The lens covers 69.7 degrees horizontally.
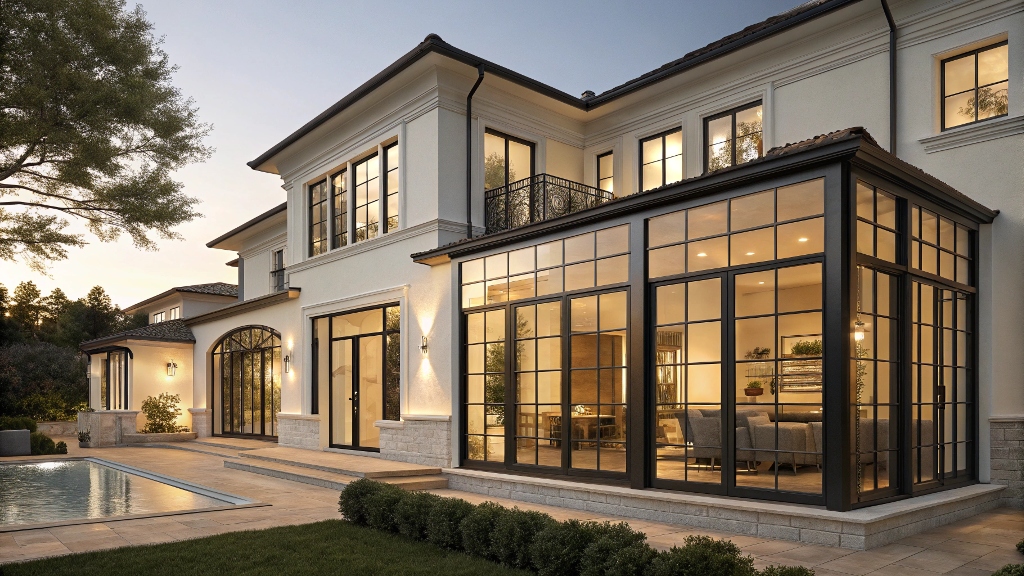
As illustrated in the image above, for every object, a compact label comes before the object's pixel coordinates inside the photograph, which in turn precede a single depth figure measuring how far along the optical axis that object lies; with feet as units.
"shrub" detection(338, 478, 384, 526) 27.12
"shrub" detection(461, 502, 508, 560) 21.83
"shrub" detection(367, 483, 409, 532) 25.63
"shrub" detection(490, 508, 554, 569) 20.38
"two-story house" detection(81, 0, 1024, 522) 24.47
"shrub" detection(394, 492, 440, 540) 24.13
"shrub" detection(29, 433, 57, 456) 61.98
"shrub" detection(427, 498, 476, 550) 22.84
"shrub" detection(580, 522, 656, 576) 17.11
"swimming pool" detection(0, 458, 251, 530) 31.65
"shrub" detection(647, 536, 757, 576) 16.14
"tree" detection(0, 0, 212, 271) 46.57
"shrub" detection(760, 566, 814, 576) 15.88
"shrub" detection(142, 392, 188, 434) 70.54
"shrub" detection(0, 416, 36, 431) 67.72
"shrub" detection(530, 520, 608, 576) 18.84
